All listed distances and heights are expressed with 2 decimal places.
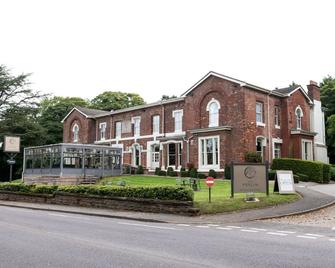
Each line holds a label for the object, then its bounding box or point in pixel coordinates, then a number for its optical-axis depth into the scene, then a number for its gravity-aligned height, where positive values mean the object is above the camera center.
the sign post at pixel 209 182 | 17.62 -0.24
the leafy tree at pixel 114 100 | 69.69 +12.92
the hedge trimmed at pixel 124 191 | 17.00 -0.71
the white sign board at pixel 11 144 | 39.16 +3.01
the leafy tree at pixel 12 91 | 57.51 +11.86
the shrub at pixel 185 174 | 35.09 +0.19
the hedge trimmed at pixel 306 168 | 31.14 +0.65
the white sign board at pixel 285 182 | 20.62 -0.28
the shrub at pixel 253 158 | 31.97 +1.41
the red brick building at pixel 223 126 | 33.56 +4.46
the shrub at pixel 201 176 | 34.17 +0.03
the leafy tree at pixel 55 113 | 62.16 +9.92
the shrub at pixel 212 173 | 33.62 +0.27
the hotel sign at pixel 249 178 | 18.81 -0.07
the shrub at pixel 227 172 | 32.32 +0.33
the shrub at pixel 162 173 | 38.13 +0.30
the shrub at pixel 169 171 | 37.35 +0.47
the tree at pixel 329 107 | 42.72 +8.00
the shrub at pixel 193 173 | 34.41 +0.27
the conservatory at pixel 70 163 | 37.00 +1.26
